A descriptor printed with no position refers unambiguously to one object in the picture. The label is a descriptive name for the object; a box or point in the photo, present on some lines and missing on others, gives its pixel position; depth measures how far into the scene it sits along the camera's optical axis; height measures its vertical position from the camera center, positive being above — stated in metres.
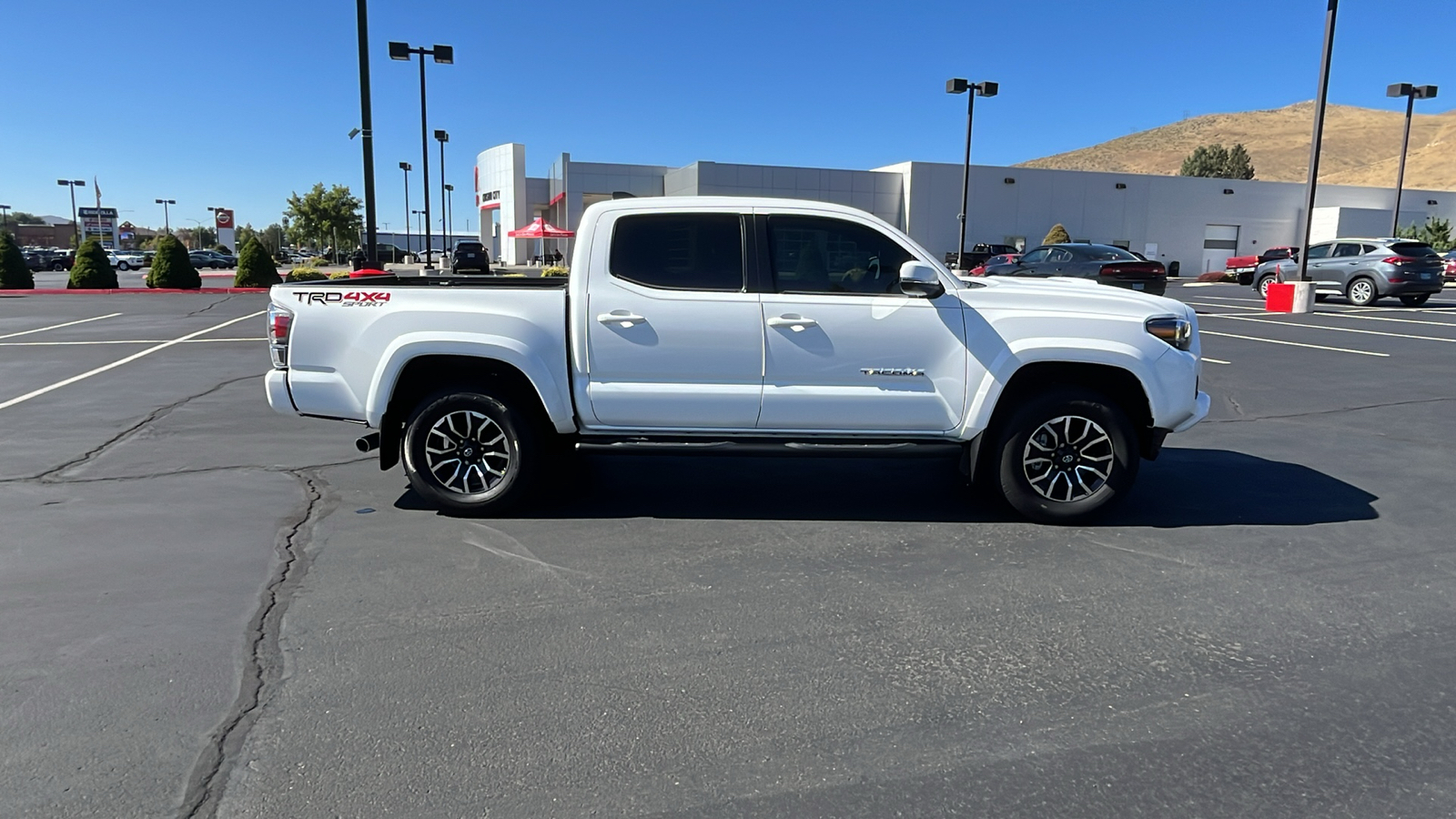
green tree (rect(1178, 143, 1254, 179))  96.75 +11.74
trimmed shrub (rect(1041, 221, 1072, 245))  45.57 +1.88
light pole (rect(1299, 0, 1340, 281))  20.17 +3.46
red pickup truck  32.68 +0.67
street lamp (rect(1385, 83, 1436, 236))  33.09 +6.67
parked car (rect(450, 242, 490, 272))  37.12 +0.03
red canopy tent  37.65 +1.23
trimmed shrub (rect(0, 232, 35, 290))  26.81 -0.50
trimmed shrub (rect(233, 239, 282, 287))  29.17 -0.37
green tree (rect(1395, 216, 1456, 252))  47.47 +2.42
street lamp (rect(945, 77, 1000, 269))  32.75 +6.39
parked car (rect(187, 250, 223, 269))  62.72 -0.40
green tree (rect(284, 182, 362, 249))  68.75 +3.23
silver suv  22.55 +0.26
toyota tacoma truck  5.50 -0.54
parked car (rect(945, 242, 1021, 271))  35.47 +0.66
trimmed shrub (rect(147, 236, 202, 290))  27.86 -0.38
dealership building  48.84 +3.97
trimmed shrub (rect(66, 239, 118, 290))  27.09 -0.51
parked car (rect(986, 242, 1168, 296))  18.06 +0.16
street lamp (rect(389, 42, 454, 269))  24.17 +5.33
